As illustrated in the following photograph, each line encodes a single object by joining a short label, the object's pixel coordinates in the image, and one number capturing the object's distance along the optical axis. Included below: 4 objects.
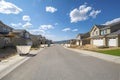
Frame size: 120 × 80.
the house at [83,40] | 24.50
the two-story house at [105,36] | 13.83
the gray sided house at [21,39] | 17.93
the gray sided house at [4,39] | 13.55
